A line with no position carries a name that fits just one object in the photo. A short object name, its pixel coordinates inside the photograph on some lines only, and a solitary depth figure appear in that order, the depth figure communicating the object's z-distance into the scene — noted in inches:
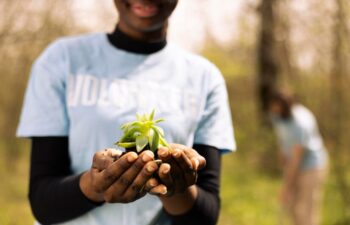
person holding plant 71.4
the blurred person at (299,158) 245.1
